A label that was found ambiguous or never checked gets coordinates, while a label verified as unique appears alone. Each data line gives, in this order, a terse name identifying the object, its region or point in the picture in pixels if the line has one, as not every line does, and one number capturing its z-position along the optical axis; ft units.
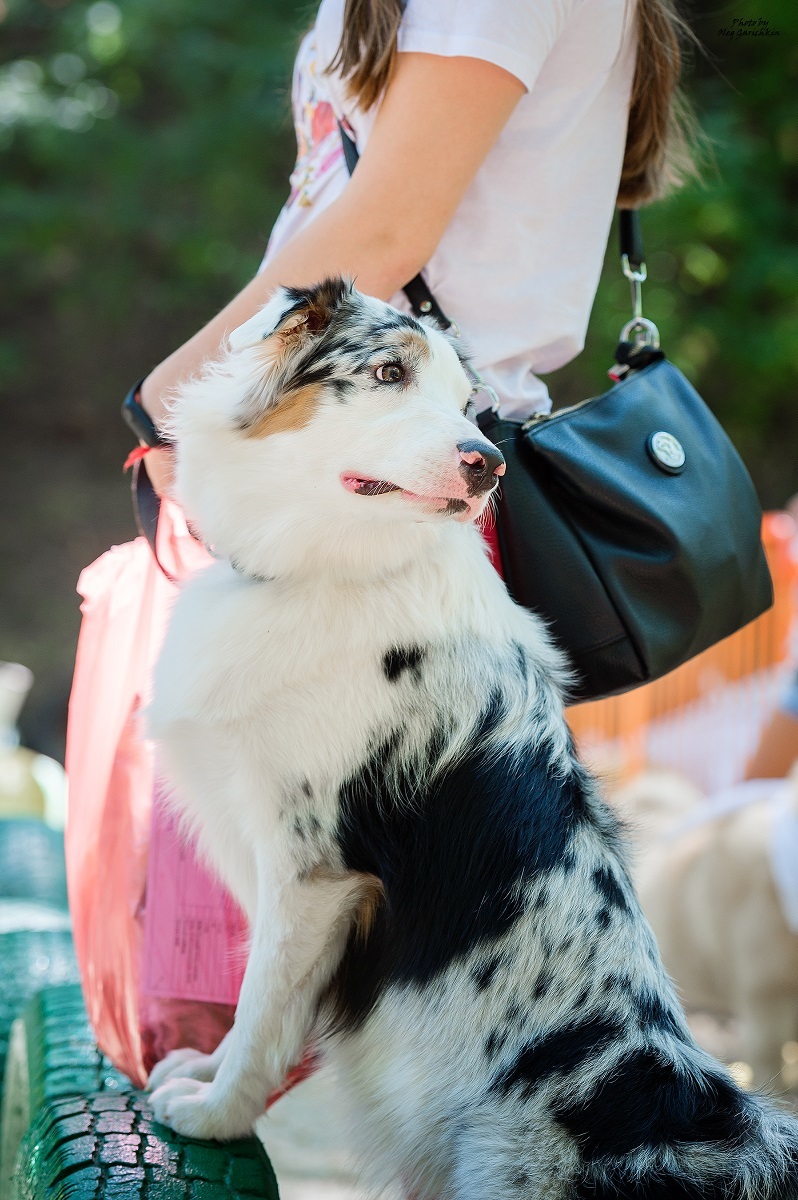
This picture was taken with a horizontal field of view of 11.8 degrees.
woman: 10.80
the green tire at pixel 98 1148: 10.59
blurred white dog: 14.44
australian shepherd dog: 10.62
